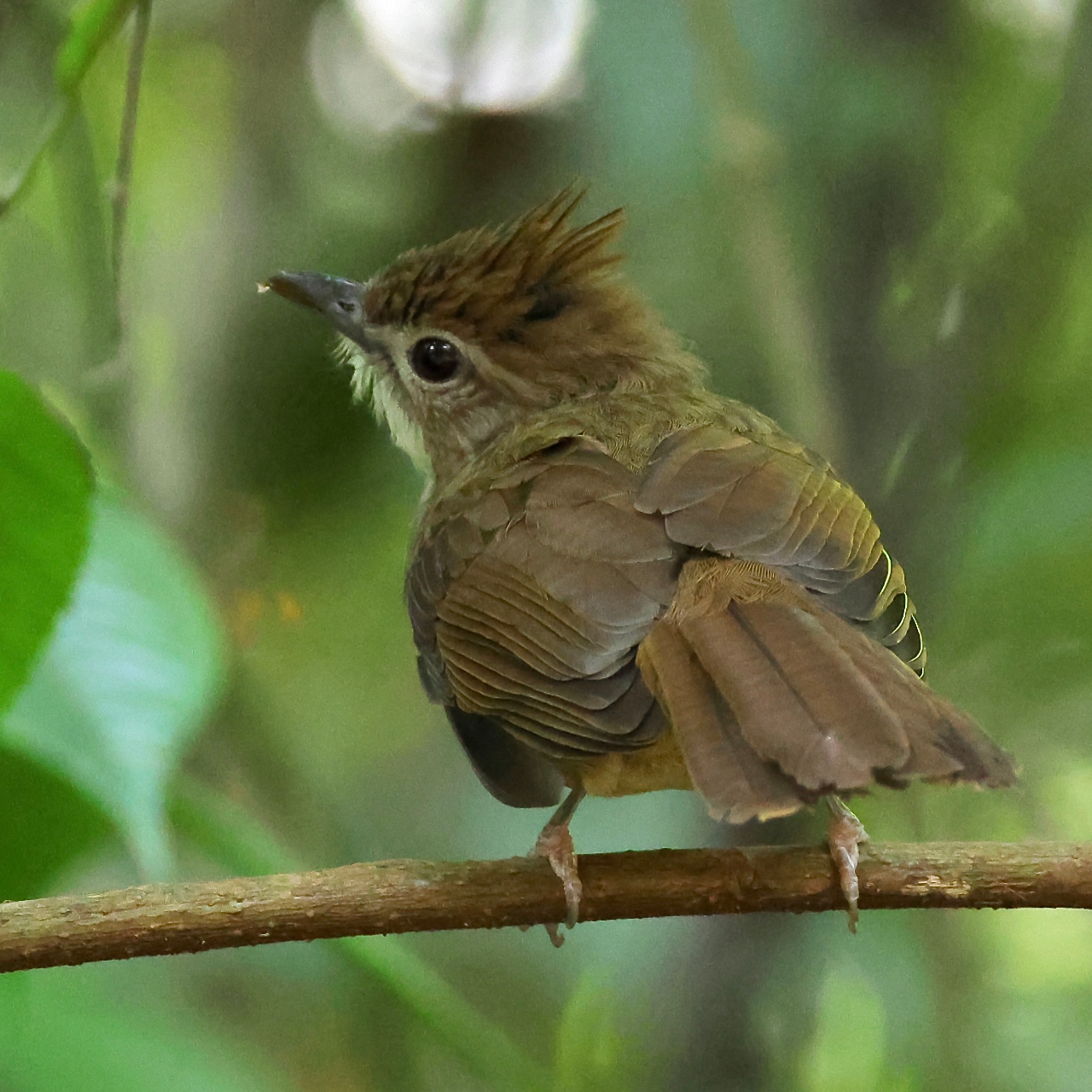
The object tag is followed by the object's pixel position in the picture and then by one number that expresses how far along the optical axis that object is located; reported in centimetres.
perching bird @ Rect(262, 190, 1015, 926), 484
